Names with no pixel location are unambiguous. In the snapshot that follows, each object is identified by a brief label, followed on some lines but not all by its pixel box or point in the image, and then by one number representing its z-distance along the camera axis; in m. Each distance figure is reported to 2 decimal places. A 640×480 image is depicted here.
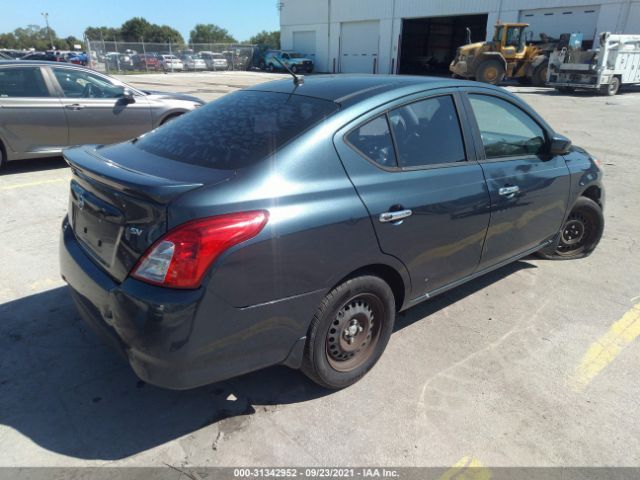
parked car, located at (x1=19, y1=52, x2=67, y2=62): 28.72
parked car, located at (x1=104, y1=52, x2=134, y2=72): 38.66
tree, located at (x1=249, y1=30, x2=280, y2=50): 114.44
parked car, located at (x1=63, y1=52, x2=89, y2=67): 40.12
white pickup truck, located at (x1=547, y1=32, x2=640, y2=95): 19.88
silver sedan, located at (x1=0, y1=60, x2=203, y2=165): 6.84
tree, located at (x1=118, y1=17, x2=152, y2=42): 99.31
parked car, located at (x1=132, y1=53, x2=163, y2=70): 39.84
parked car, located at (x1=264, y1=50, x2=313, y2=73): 37.66
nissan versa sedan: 2.13
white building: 26.28
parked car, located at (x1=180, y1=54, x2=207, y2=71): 41.50
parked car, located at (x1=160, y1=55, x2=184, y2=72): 40.16
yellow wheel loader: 23.78
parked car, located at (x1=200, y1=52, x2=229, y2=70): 42.70
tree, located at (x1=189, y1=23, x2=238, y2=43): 133.25
